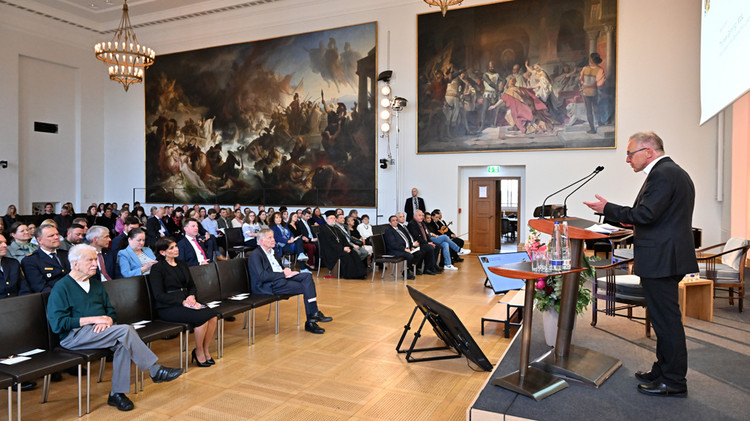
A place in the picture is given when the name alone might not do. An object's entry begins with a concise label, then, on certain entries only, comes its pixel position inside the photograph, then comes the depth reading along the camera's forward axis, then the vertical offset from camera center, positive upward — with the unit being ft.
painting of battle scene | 49.14 +8.31
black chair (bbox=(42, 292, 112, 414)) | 11.92 -3.61
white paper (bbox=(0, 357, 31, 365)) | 11.07 -3.55
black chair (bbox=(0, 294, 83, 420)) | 11.00 -3.28
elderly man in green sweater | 12.21 -3.04
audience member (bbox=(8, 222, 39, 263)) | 17.87 -1.51
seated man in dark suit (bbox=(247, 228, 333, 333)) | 19.12 -2.98
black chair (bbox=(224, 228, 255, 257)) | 33.94 -2.81
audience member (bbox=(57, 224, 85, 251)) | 18.44 -1.23
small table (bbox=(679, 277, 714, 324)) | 15.77 -3.04
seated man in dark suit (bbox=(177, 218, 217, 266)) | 19.38 -1.81
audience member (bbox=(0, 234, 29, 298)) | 14.57 -2.22
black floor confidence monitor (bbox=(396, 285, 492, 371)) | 14.08 -3.88
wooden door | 45.68 -1.10
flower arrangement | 13.48 -2.39
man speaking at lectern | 9.91 -0.98
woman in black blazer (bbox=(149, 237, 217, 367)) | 15.02 -2.97
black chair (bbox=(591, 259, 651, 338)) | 14.58 -2.67
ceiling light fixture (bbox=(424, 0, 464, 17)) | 31.12 +12.30
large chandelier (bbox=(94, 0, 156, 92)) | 40.59 +11.32
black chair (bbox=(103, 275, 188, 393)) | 14.06 -3.08
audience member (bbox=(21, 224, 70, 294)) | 15.20 -1.94
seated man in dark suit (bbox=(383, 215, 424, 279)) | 32.01 -2.90
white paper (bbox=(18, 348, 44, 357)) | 11.78 -3.57
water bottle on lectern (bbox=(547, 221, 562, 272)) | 9.80 -0.97
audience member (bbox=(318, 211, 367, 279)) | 31.32 -3.35
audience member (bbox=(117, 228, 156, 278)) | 17.48 -2.02
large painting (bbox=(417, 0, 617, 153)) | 40.40 +10.52
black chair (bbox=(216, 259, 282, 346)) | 17.69 -3.11
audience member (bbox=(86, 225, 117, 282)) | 17.52 -1.84
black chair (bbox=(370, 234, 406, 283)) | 30.27 -3.21
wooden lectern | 9.96 -3.52
